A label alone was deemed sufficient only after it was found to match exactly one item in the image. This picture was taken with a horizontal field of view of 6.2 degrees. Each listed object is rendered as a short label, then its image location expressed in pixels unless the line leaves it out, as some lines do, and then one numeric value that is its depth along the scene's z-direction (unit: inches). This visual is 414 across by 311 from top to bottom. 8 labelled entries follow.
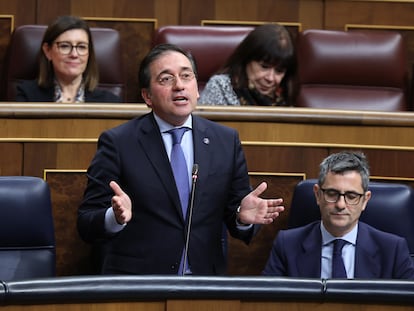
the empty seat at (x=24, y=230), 424.0
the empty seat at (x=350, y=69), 477.7
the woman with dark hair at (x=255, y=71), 463.0
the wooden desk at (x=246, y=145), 439.0
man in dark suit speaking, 424.0
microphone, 416.3
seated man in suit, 428.1
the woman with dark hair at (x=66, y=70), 465.1
